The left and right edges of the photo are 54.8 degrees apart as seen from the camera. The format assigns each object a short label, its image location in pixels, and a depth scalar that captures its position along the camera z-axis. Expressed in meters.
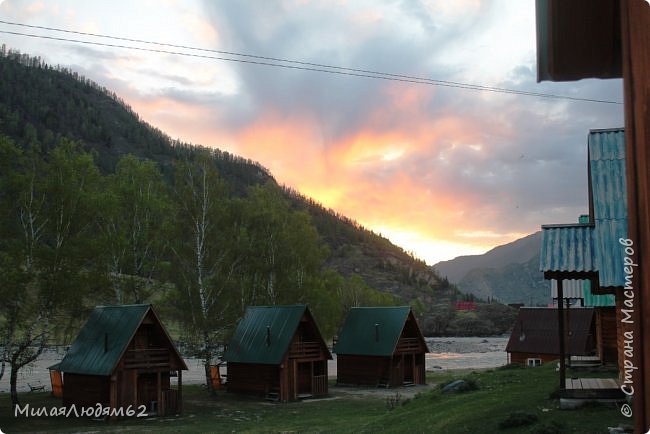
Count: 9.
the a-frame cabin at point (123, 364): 29.34
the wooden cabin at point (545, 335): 41.34
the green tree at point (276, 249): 49.38
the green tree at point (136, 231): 44.22
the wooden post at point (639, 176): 2.67
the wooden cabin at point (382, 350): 42.19
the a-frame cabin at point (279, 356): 36.31
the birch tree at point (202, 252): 39.88
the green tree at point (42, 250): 30.16
